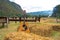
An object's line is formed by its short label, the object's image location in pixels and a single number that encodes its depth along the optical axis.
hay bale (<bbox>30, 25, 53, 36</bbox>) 5.85
